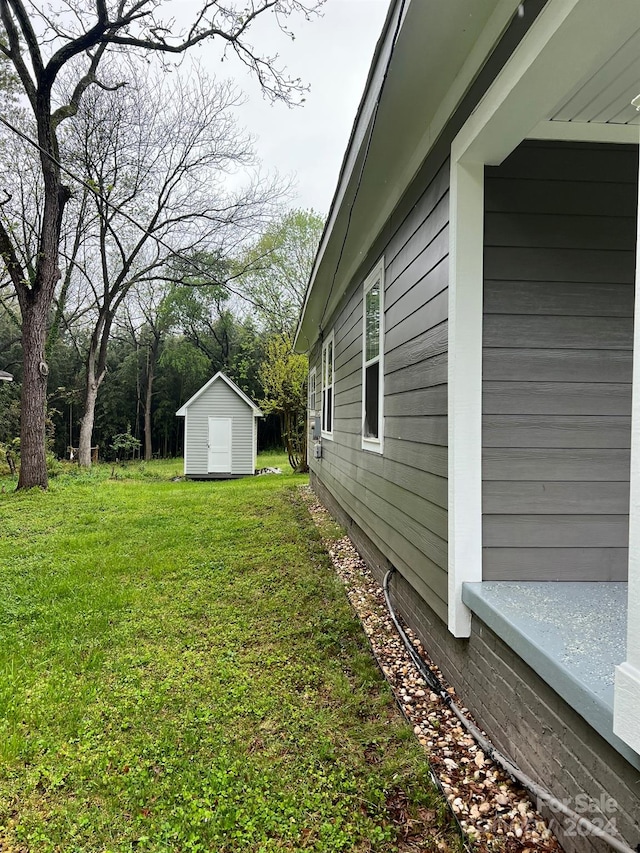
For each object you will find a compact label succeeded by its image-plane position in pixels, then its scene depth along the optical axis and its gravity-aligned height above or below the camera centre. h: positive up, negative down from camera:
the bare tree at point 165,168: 11.63 +6.81
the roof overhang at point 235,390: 13.38 +0.53
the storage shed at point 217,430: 13.55 -0.43
